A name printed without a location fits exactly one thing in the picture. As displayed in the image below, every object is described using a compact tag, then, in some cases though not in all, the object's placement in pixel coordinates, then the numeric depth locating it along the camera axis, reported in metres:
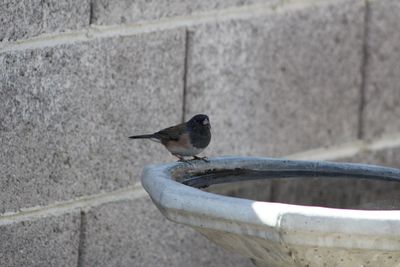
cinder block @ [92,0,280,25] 9.48
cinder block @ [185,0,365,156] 10.61
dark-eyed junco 9.37
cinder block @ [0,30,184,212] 8.80
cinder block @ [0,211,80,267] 8.95
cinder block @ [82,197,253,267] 9.75
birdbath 6.23
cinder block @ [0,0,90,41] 8.59
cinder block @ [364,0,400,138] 12.34
